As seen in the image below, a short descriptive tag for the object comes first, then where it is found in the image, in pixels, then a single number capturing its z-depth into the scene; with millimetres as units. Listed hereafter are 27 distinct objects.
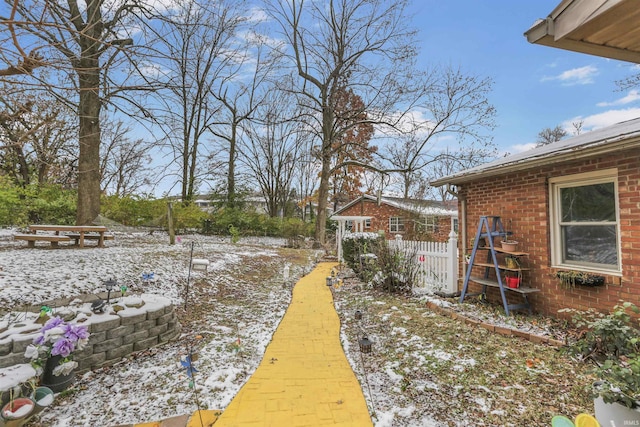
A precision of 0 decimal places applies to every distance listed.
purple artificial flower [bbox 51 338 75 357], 2490
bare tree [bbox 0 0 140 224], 8195
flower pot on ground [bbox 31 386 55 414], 2201
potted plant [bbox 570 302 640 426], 1920
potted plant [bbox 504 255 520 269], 4786
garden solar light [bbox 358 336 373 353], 3518
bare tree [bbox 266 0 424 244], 14656
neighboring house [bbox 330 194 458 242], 14591
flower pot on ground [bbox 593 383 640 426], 1898
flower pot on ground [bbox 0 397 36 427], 2014
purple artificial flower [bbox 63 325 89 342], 2590
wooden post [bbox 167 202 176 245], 10202
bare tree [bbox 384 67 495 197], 14852
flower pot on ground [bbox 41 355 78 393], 2545
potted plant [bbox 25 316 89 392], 2503
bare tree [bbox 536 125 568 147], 24578
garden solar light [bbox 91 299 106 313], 3314
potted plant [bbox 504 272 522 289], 4684
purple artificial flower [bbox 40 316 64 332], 2609
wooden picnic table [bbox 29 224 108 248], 7008
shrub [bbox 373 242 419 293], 6379
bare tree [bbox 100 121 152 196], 20797
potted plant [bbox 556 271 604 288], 3900
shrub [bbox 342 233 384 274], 7880
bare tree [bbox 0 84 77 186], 13335
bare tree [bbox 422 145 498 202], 14953
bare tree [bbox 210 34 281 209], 19344
